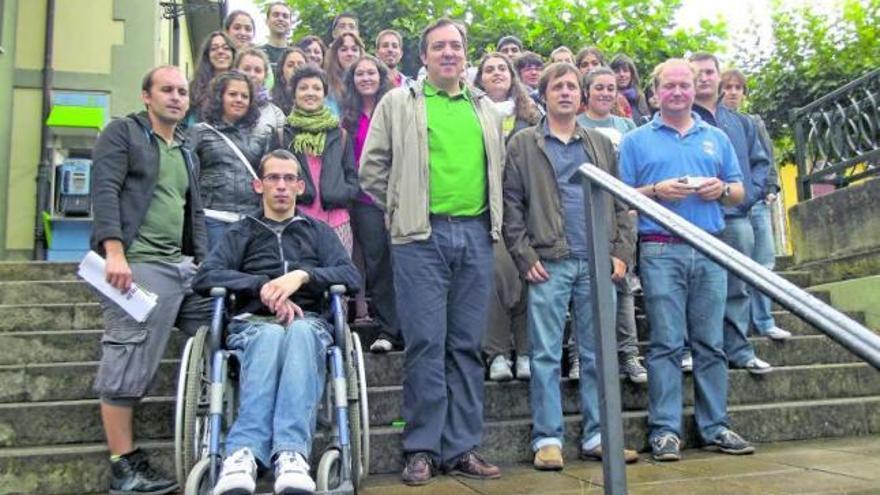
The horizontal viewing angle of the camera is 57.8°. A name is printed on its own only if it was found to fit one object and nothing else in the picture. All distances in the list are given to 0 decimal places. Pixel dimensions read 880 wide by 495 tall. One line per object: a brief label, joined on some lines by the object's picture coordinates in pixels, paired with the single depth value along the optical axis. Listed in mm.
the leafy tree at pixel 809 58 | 11477
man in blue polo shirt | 4105
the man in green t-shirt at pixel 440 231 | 3705
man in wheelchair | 2973
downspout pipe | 9483
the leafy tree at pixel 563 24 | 15297
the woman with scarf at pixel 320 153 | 4719
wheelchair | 2921
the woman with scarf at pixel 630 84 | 6359
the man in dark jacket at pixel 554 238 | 3947
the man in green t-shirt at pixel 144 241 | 3516
